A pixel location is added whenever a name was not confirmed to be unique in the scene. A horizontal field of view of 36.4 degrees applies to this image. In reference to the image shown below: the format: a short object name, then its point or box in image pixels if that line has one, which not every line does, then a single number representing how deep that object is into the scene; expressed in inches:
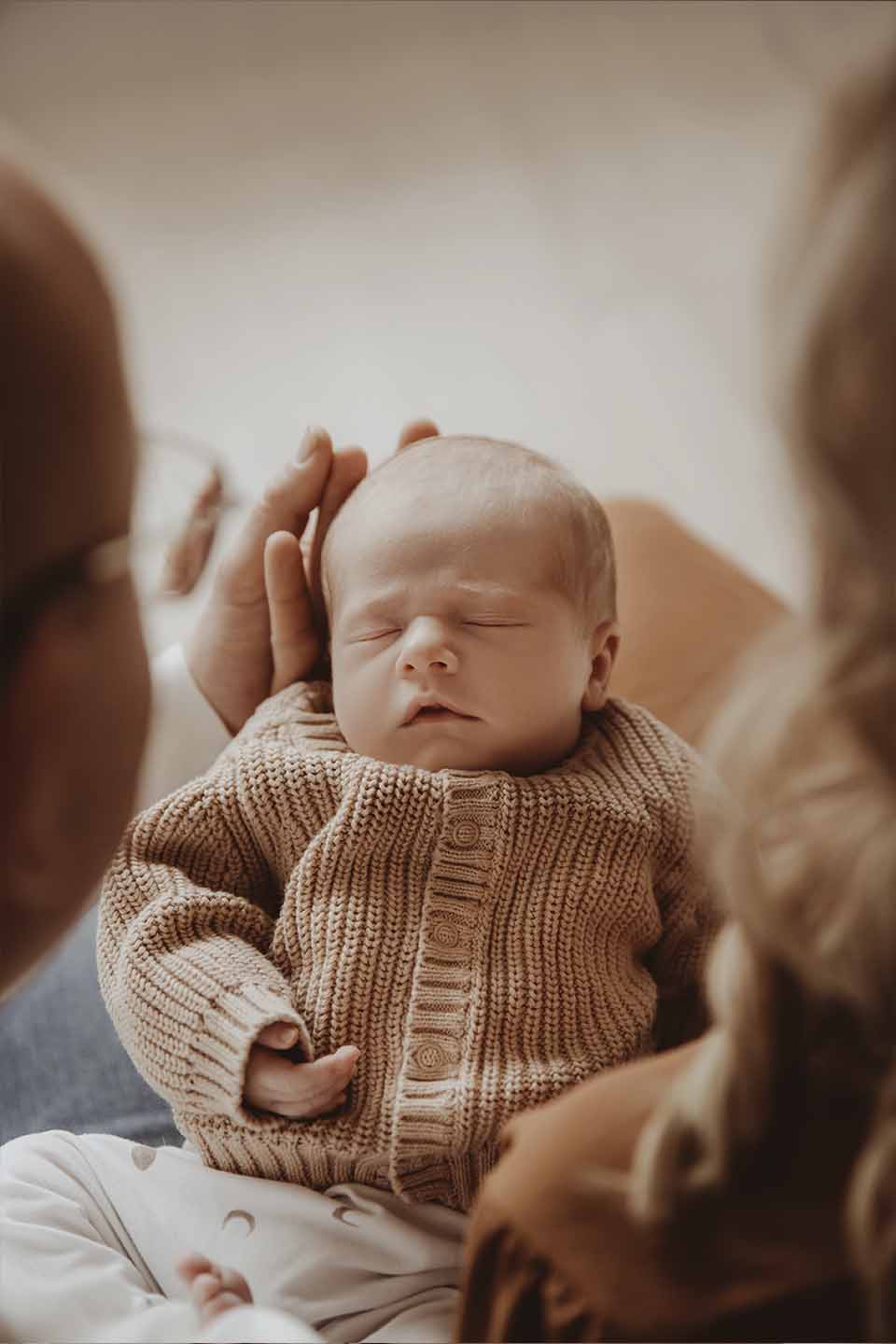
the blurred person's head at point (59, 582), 20.8
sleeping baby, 33.2
